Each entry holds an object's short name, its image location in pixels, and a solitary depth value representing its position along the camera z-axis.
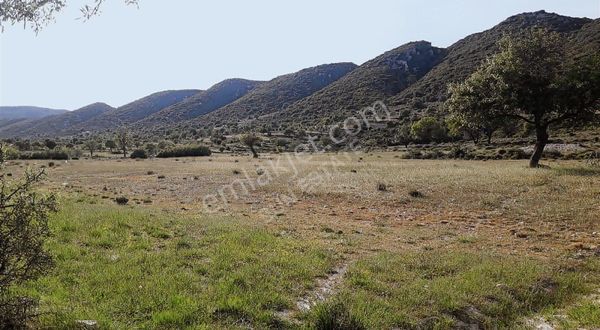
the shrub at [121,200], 22.73
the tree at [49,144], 88.61
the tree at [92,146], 84.16
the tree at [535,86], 28.81
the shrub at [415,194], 22.70
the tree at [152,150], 84.44
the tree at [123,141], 84.09
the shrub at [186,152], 79.81
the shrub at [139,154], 80.31
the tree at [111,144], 94.69
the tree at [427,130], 87.12
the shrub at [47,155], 74.22
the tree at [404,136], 90.56
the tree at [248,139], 77.26
